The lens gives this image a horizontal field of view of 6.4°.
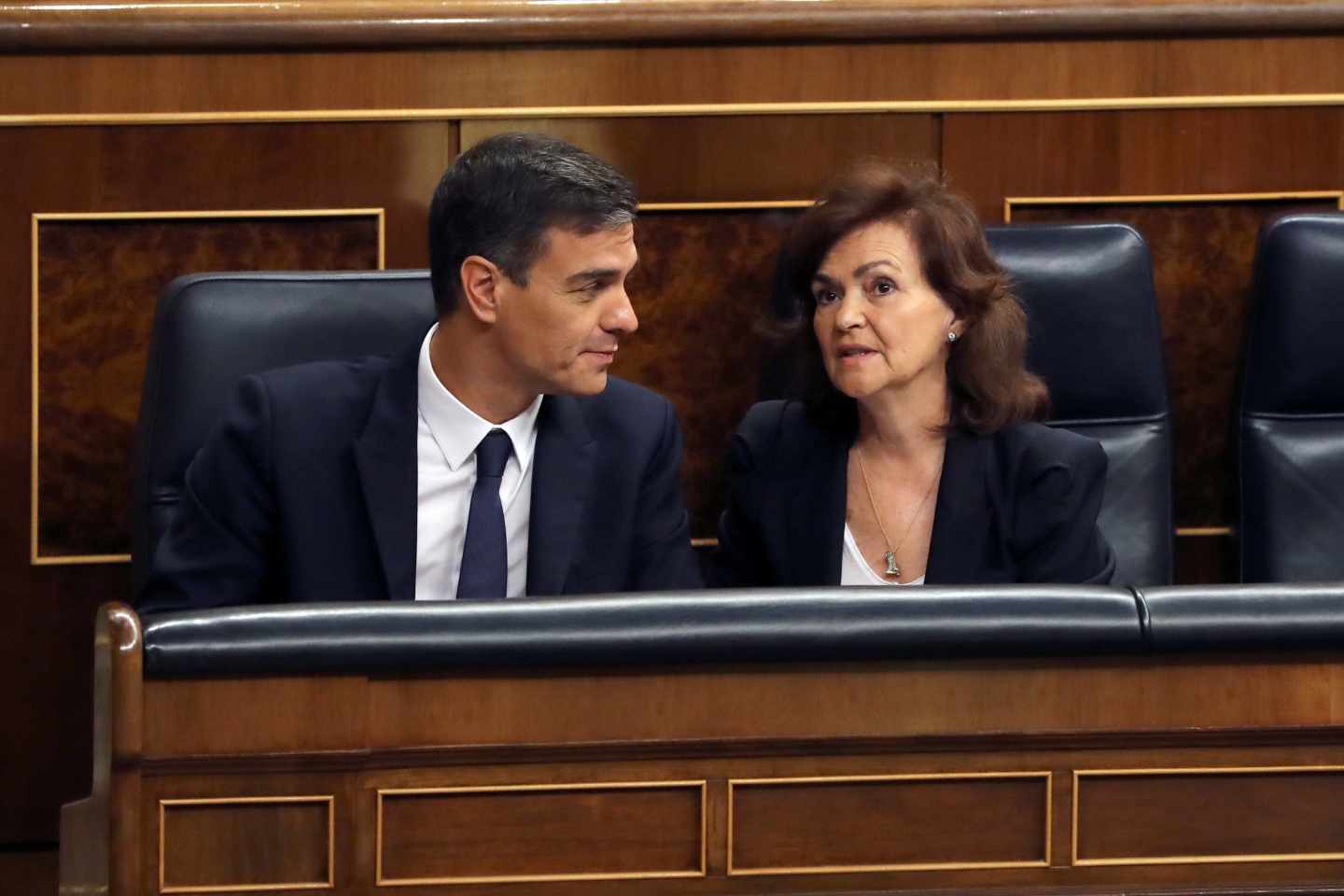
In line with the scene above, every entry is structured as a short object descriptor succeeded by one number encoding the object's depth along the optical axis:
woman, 10.95
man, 10.74
